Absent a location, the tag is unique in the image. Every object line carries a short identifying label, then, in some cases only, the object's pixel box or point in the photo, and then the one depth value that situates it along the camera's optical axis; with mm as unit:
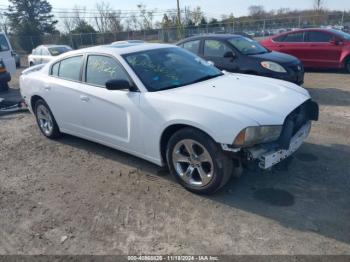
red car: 10992
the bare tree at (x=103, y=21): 47250
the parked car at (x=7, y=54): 11328
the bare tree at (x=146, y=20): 52875
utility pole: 34781
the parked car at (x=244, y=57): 7723
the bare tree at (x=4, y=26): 39625
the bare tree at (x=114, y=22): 48216
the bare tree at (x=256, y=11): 67125
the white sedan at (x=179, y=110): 3457
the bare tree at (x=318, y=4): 47097
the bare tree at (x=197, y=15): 52656
